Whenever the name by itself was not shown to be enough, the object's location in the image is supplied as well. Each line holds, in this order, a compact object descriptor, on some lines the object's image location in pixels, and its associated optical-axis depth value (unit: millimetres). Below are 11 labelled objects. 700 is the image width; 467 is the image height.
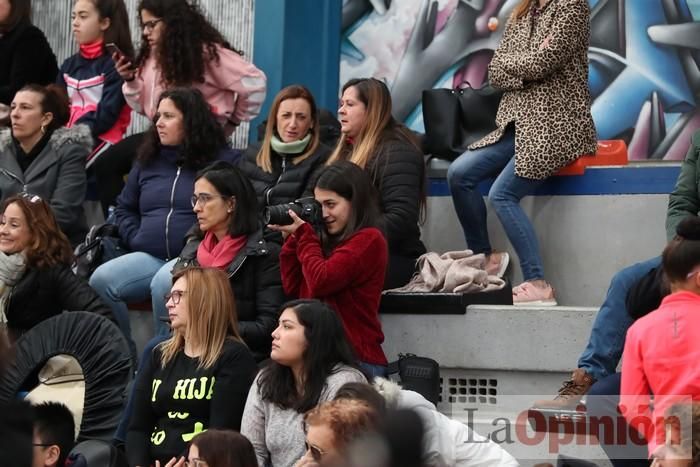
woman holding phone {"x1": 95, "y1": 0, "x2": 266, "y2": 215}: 17703
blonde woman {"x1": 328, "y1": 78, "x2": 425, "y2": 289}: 15195
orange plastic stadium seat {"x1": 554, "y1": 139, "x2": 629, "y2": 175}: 16344
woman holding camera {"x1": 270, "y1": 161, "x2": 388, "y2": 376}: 13773
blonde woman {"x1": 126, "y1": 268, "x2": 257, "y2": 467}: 13133
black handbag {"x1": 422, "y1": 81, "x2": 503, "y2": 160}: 16969
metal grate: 14828
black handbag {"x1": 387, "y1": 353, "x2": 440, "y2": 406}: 14023
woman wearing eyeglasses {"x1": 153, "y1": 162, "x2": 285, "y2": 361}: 14531
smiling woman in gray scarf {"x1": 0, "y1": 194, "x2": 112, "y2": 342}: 15953
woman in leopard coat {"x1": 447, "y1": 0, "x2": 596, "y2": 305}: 15555
